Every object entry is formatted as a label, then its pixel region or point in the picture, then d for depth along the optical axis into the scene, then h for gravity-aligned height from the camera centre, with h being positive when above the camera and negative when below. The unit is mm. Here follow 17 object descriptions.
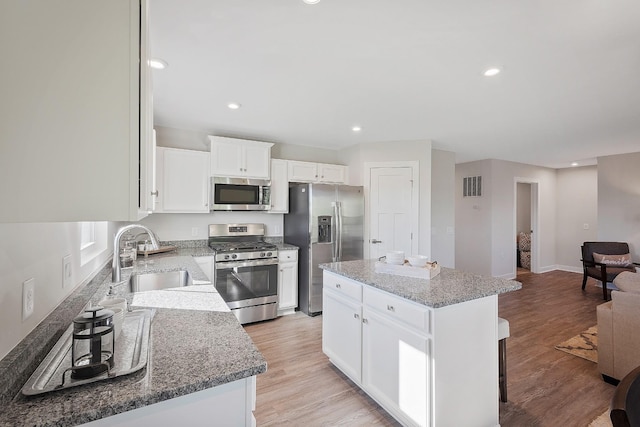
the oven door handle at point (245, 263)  3406 -592
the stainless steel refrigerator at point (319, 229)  3828 -199
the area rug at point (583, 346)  2842 -1351
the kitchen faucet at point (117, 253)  1672 -234
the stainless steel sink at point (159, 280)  2257 -541
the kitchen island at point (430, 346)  1662 -810
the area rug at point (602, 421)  1917 -1368
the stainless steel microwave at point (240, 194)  3662 +258
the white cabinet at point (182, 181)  3422 +404
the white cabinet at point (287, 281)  3824 -887
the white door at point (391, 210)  4219 +66
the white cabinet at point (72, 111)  643 +242
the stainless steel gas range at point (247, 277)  3434 -758
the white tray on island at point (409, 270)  2119 -414
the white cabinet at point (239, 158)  3666 +728
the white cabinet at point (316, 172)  4230 +636
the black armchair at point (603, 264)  4578 -786
